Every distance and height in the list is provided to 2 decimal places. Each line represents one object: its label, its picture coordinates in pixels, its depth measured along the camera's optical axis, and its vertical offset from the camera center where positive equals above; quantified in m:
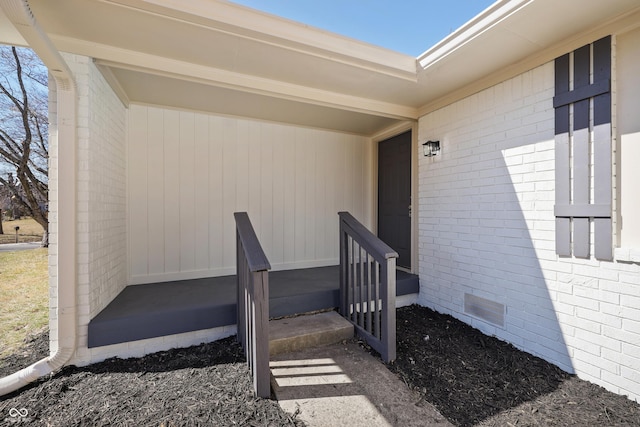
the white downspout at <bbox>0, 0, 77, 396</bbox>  2.08 -0.08
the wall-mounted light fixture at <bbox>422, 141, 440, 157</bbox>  3.32 +0.76
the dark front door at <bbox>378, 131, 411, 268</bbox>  4.14 +0.28
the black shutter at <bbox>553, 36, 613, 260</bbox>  1.98 +0.45
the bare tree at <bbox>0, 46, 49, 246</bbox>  4.97 +1.59
